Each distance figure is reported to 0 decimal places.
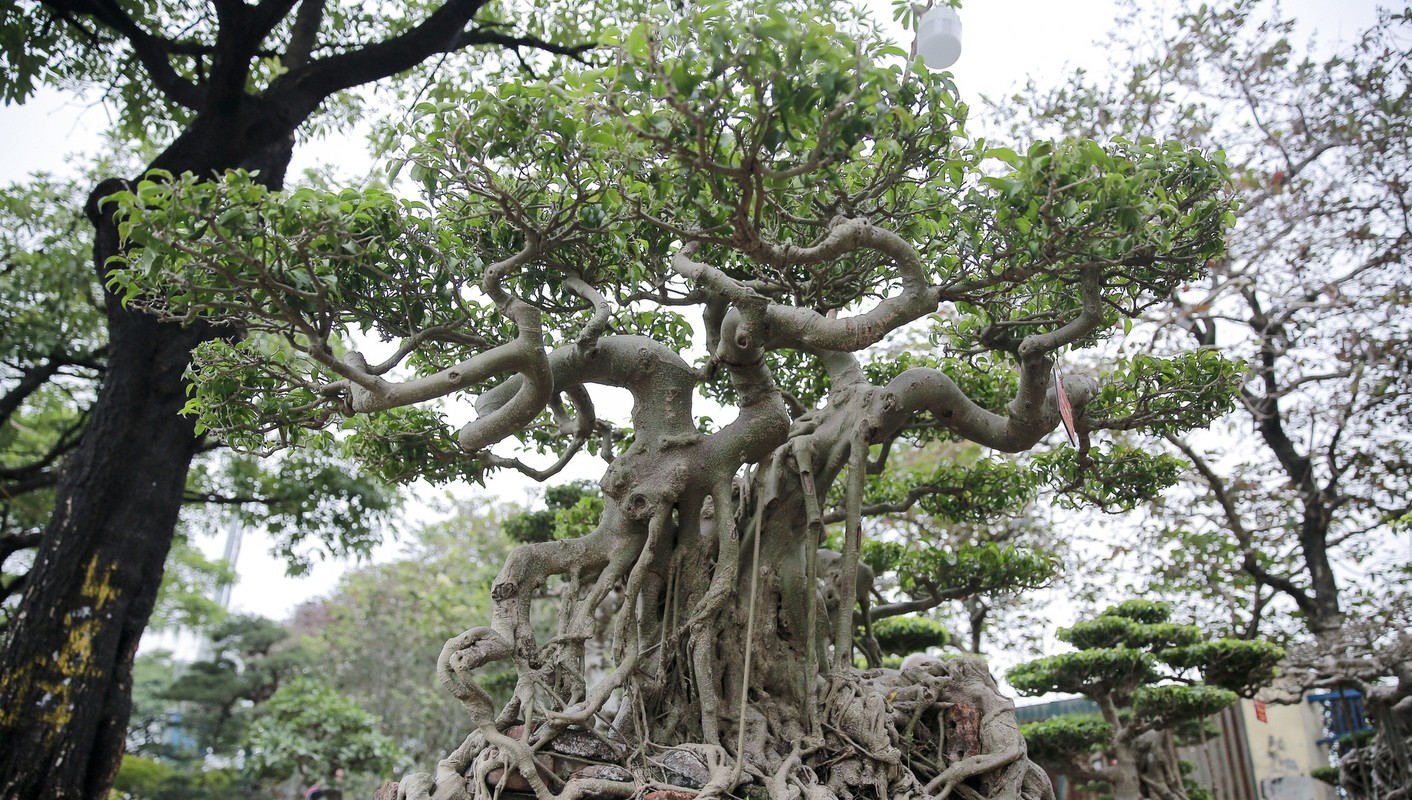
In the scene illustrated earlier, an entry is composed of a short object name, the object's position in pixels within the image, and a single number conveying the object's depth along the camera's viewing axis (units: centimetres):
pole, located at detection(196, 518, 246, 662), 1825
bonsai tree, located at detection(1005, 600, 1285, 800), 818
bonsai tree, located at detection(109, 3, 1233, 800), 328
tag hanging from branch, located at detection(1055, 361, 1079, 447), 387
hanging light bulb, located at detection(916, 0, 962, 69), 347
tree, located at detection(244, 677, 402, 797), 1017
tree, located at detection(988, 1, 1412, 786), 969
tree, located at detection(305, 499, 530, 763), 1456
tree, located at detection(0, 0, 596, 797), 629
